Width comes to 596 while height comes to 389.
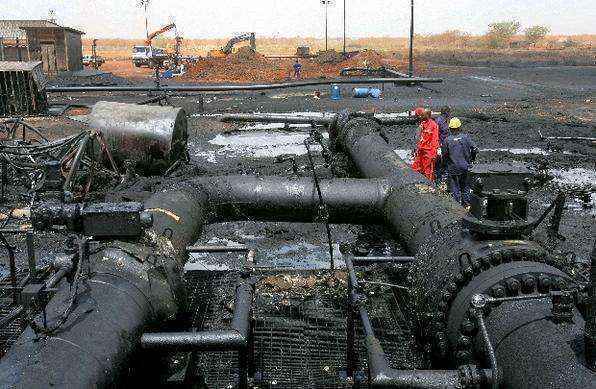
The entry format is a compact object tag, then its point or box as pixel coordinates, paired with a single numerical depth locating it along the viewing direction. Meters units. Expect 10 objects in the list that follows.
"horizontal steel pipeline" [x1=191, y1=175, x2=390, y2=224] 6.87
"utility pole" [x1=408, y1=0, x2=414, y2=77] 27.31
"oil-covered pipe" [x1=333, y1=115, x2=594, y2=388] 2.49
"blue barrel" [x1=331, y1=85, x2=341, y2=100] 23.91
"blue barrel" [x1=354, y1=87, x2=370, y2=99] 24.42
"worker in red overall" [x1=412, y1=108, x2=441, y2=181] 9.12
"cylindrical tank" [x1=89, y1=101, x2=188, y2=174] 10.51
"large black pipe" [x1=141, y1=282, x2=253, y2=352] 3.21
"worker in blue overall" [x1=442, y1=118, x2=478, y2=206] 8.37
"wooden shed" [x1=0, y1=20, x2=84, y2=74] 34.94
